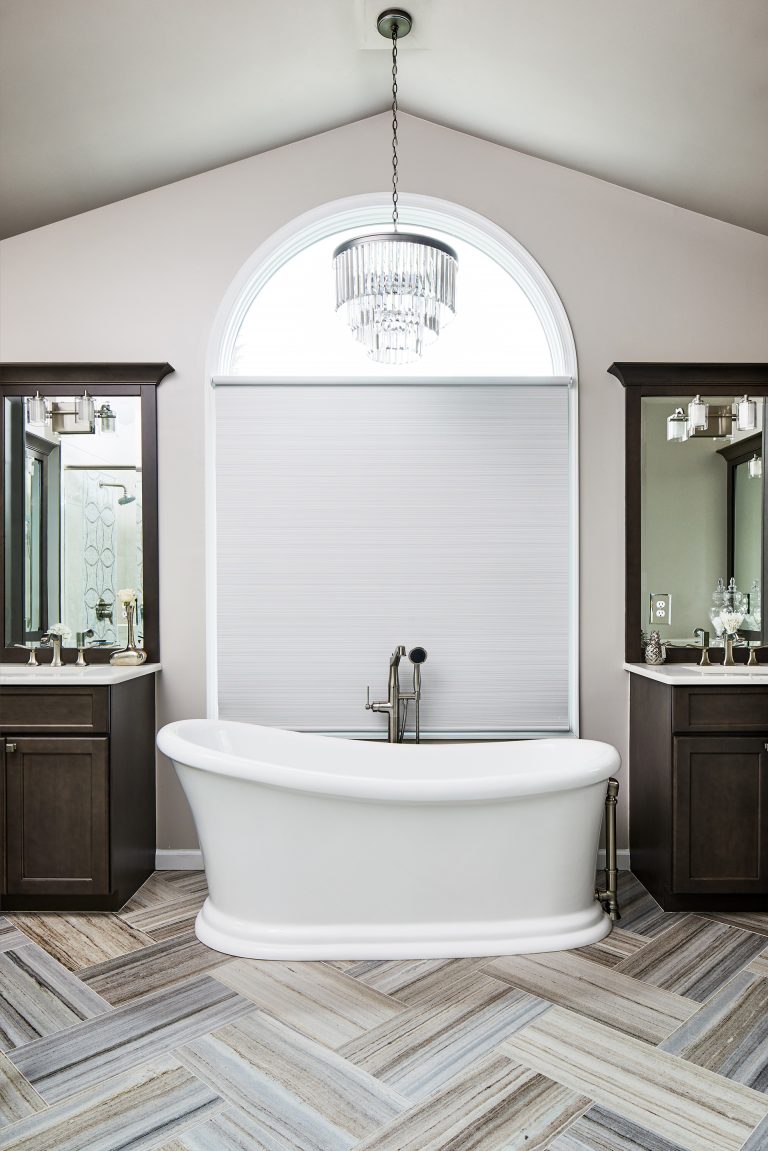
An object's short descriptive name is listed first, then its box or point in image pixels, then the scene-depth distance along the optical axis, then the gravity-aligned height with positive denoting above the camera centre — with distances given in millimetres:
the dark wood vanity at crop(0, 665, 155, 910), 2938 -861
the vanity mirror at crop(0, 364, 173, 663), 3432 +244
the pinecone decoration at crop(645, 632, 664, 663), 3400 -389
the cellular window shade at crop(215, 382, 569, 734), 3414 +36
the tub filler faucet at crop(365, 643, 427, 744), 3238 -559
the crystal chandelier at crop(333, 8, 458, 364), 2346 +804
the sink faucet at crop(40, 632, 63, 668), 3398 -376
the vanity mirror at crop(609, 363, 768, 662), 3432 +255
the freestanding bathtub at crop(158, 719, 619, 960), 2535 -956
